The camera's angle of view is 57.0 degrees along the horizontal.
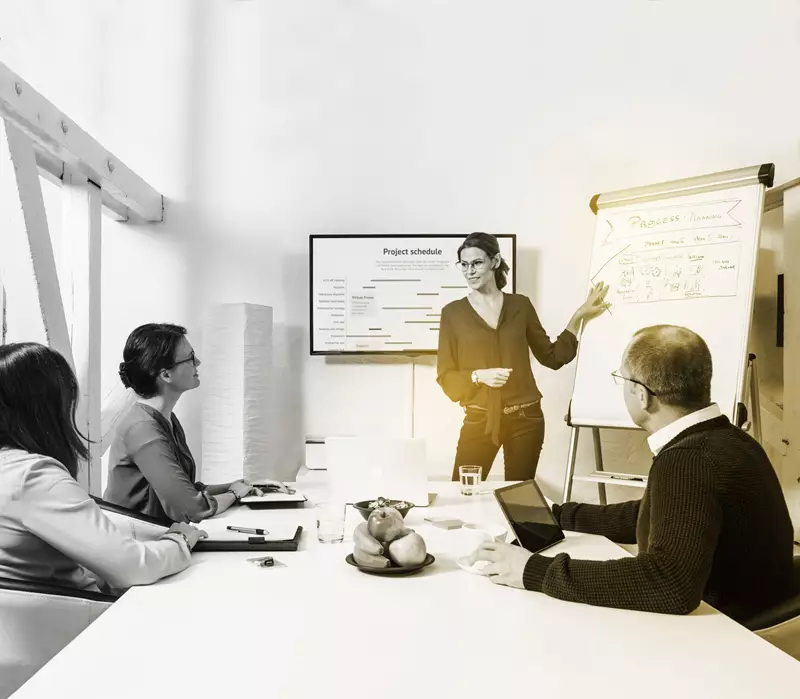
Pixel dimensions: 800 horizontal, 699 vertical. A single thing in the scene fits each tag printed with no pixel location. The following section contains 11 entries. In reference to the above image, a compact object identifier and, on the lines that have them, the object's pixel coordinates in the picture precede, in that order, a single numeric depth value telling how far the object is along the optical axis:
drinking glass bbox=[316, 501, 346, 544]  1.92
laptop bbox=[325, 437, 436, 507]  2.34
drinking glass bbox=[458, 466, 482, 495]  2.63
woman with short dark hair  2.23
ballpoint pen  2.01
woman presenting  3.90
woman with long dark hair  1.50
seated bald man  1.42
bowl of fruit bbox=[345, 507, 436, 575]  1.62
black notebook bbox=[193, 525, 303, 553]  1.85
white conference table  1.09
